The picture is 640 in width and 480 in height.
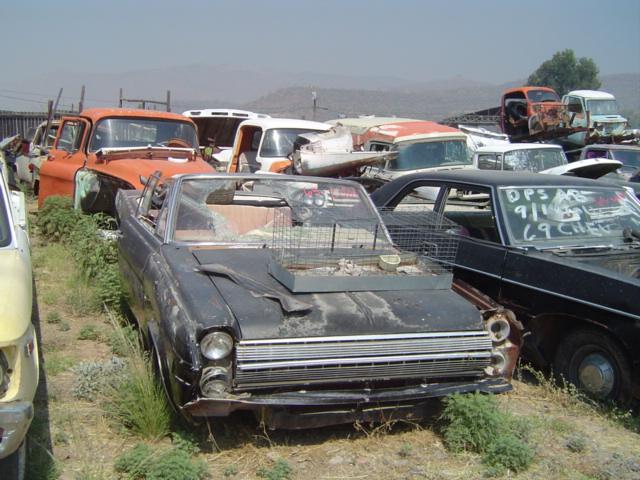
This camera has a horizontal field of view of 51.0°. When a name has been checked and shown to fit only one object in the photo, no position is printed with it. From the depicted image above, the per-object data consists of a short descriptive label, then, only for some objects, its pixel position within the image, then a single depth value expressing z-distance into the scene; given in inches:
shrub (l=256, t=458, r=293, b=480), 136.3
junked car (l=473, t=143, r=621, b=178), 469.7
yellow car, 110.0
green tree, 2571.4
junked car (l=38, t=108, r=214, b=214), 325.7
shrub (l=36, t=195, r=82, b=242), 328.5
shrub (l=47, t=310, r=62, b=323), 231.8
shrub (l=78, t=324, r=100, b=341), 218.8
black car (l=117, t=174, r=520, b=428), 136.4
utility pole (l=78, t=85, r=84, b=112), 752.6
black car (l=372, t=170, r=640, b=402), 173.9
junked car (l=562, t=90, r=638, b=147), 868.6
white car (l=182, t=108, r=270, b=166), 588.1
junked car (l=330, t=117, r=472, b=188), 417.7
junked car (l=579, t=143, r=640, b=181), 524.1
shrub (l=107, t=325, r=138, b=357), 195.1
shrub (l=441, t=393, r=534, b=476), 147.5
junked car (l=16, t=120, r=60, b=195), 450.6
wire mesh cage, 161.8
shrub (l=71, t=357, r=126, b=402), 170.1
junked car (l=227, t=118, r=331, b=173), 428.8
